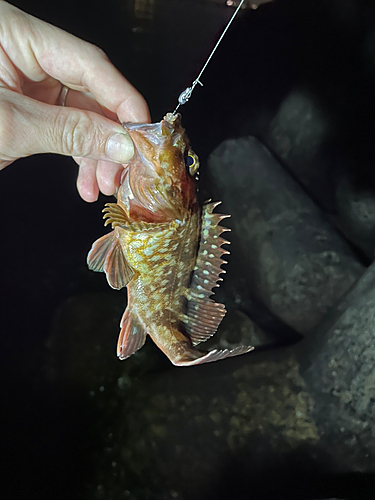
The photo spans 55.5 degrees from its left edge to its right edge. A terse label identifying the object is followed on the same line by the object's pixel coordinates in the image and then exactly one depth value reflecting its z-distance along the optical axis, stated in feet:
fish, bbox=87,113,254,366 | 0.63
